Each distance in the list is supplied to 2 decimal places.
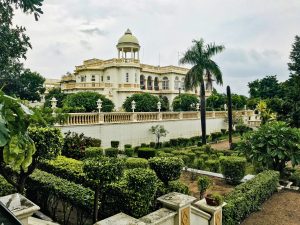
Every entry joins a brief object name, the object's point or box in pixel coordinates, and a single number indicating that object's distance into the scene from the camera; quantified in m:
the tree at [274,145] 11.85
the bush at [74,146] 14.77
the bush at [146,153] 16.66
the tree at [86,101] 27.59
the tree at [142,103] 29.28
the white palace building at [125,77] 39.09
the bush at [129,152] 18.47
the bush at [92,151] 13.89
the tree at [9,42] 15.32
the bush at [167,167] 7.29
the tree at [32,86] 44.72
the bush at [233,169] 11.84
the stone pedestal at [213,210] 6.51
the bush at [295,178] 12.27
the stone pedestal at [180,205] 5.51
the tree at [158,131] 23.17
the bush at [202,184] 9.16
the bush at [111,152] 16.06
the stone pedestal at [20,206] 4.02
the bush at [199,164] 14.57
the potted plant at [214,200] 6.67
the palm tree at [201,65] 23.06
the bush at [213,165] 14.34
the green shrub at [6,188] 6.98
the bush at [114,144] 19.48
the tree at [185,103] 37.97
